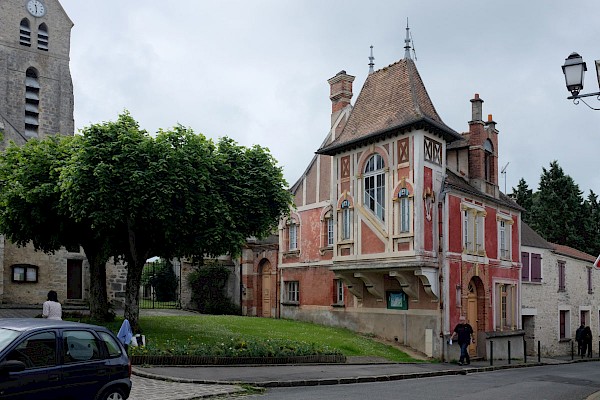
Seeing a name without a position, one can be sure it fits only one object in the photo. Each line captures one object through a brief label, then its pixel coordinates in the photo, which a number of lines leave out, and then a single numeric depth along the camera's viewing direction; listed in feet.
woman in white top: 48.98
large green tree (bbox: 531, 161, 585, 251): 155.43
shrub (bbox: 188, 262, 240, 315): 112.78
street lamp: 37.37
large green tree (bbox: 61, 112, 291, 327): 61.00
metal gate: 129.70
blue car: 26.58
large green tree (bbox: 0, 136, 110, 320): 67.82
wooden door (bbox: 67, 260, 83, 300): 112.78
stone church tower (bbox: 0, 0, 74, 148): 130.82
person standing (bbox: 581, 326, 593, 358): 109.50
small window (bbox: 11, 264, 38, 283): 104.12
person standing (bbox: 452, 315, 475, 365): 76.74
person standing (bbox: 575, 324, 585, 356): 110.11
